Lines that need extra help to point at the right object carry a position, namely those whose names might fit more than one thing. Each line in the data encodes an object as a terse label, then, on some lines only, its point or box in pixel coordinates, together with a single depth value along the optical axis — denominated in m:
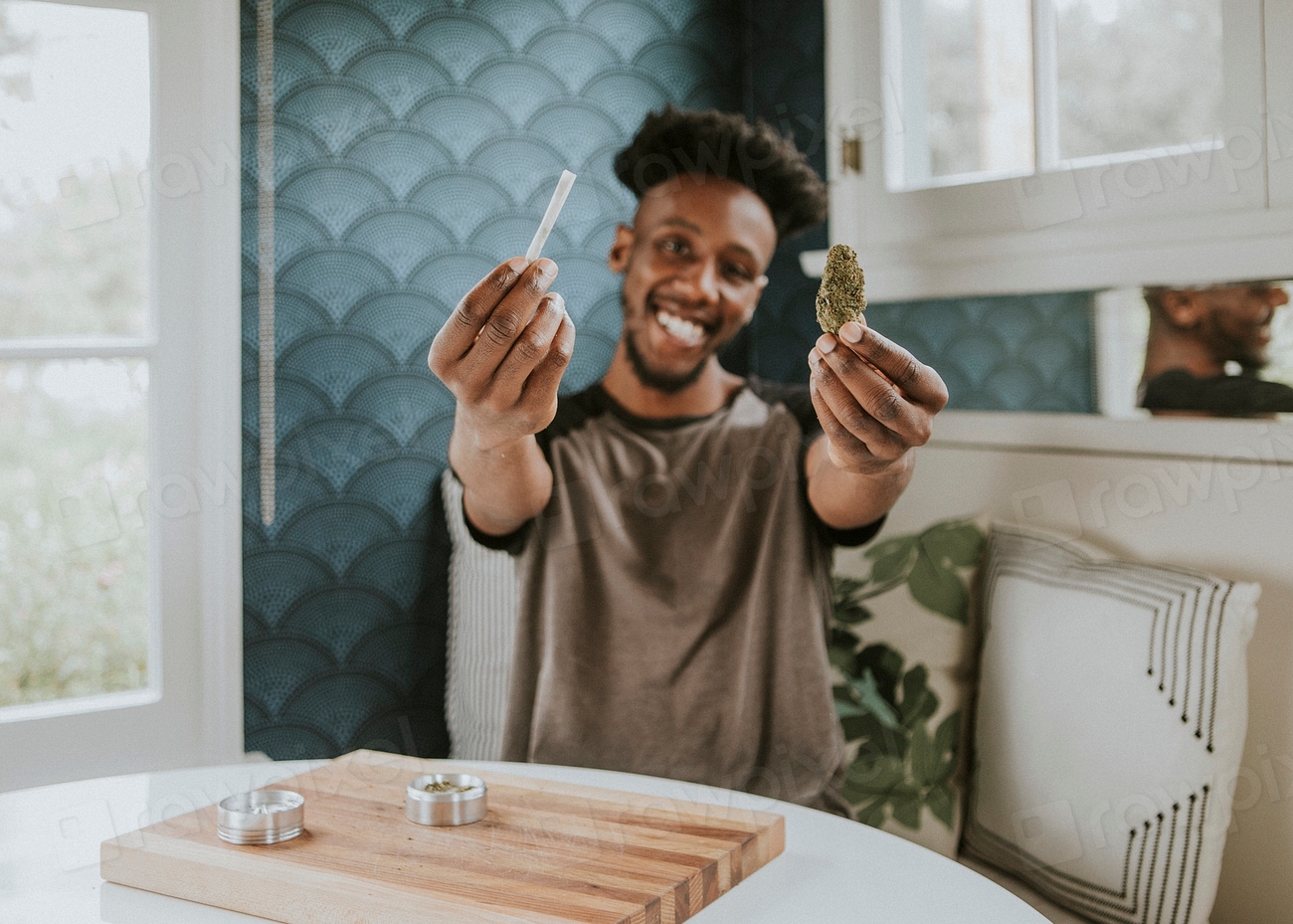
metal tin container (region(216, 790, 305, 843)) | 0.98
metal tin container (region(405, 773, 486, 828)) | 1.03
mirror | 1.57
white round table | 0.94
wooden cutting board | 0.87
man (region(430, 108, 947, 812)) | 1.63
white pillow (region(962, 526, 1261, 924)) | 1.38
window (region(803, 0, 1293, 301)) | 1.56
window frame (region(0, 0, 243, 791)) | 1.89
